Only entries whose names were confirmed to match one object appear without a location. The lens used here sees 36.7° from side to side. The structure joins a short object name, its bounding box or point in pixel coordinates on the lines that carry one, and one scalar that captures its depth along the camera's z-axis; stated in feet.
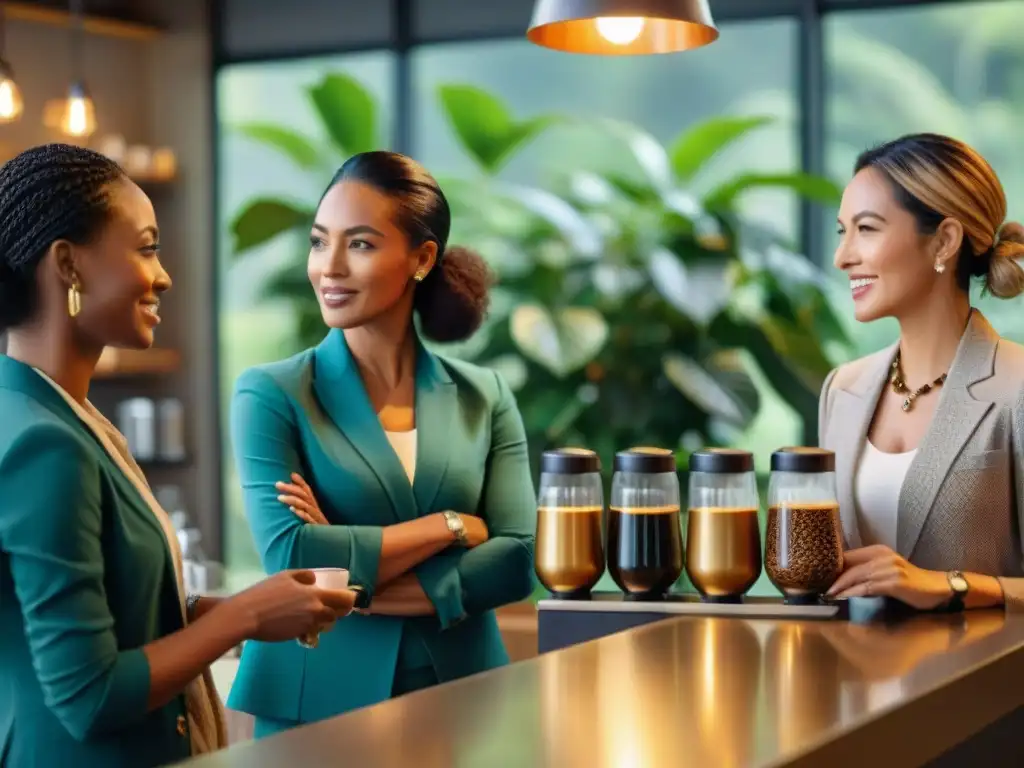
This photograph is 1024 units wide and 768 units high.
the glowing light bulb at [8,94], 14.51
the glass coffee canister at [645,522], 8.20
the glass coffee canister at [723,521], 8.09
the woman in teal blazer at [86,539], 5.68
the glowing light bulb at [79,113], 16.99
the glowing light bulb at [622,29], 8.95
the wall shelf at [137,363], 21.59
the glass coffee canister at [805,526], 8.00
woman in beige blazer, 8.50
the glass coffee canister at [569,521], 8.16
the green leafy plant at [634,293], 17.66
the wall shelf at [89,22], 21.54
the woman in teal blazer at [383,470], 8.38
